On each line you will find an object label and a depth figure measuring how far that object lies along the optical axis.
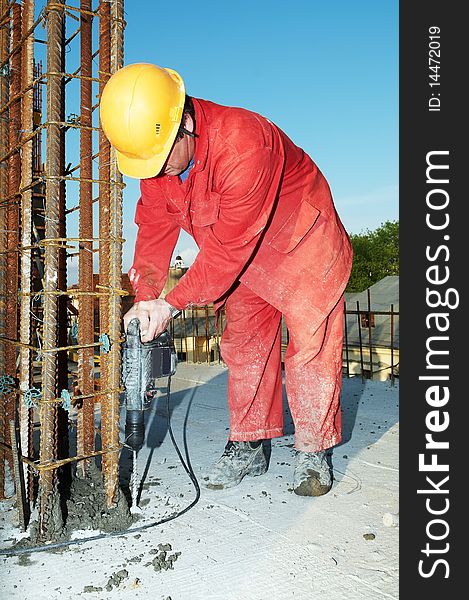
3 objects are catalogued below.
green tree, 36.16
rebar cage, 2.14
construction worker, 2.21
